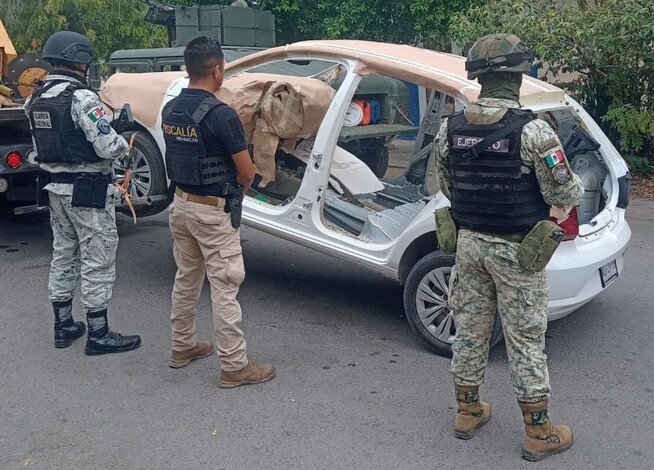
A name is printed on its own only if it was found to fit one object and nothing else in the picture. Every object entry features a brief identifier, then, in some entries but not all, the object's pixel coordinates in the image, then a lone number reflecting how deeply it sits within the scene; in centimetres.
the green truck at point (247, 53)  703
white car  452
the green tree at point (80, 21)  1480
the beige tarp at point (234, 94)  529
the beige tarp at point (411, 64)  456
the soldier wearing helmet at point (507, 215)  332
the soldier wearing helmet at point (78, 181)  444
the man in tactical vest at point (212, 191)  398
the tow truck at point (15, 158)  621
